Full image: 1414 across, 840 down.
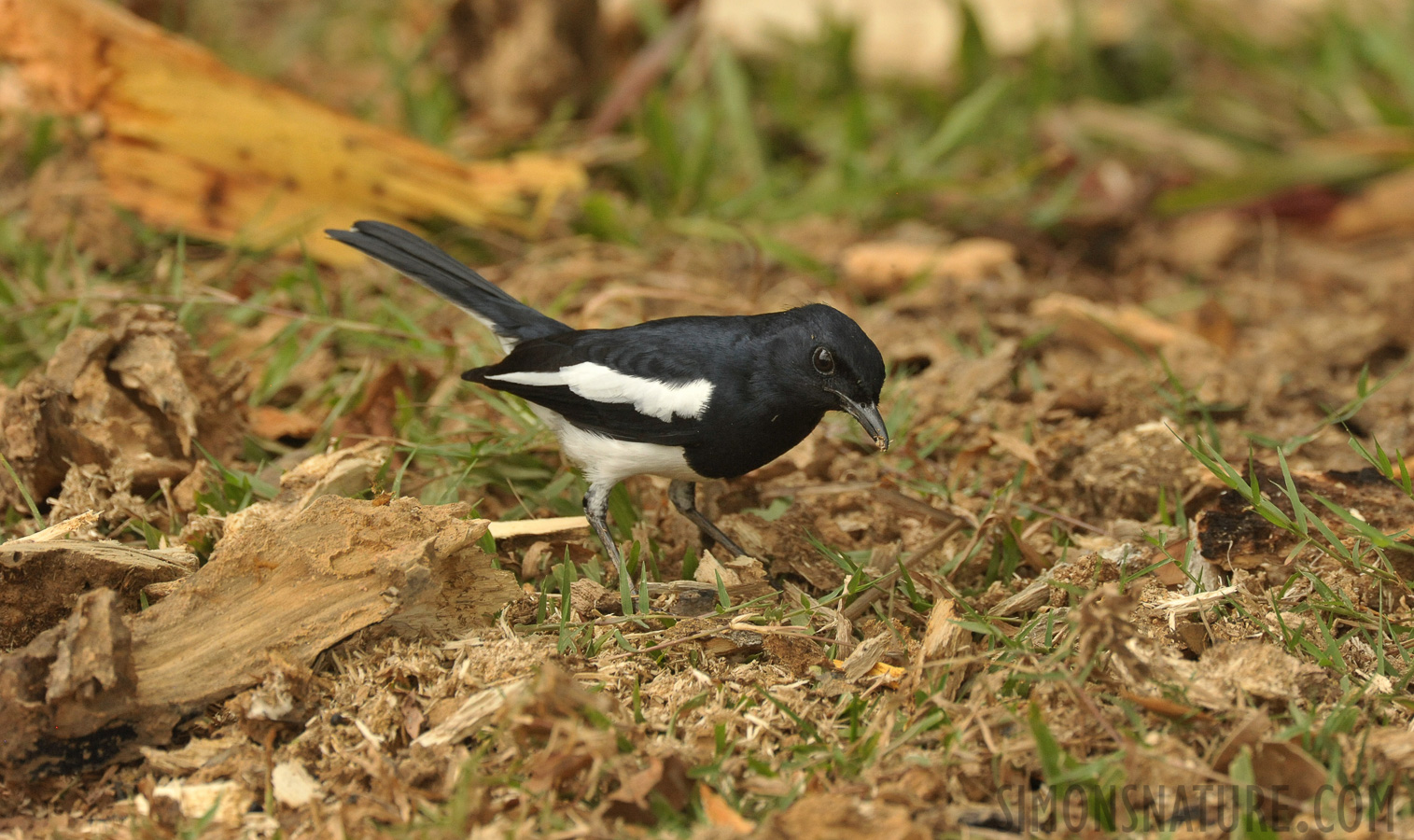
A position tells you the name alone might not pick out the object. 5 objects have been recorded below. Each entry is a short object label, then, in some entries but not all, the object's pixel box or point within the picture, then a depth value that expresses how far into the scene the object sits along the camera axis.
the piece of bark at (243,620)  5.34
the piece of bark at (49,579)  5.98
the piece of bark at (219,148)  9.73
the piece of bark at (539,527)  7.11
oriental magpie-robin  7.11
